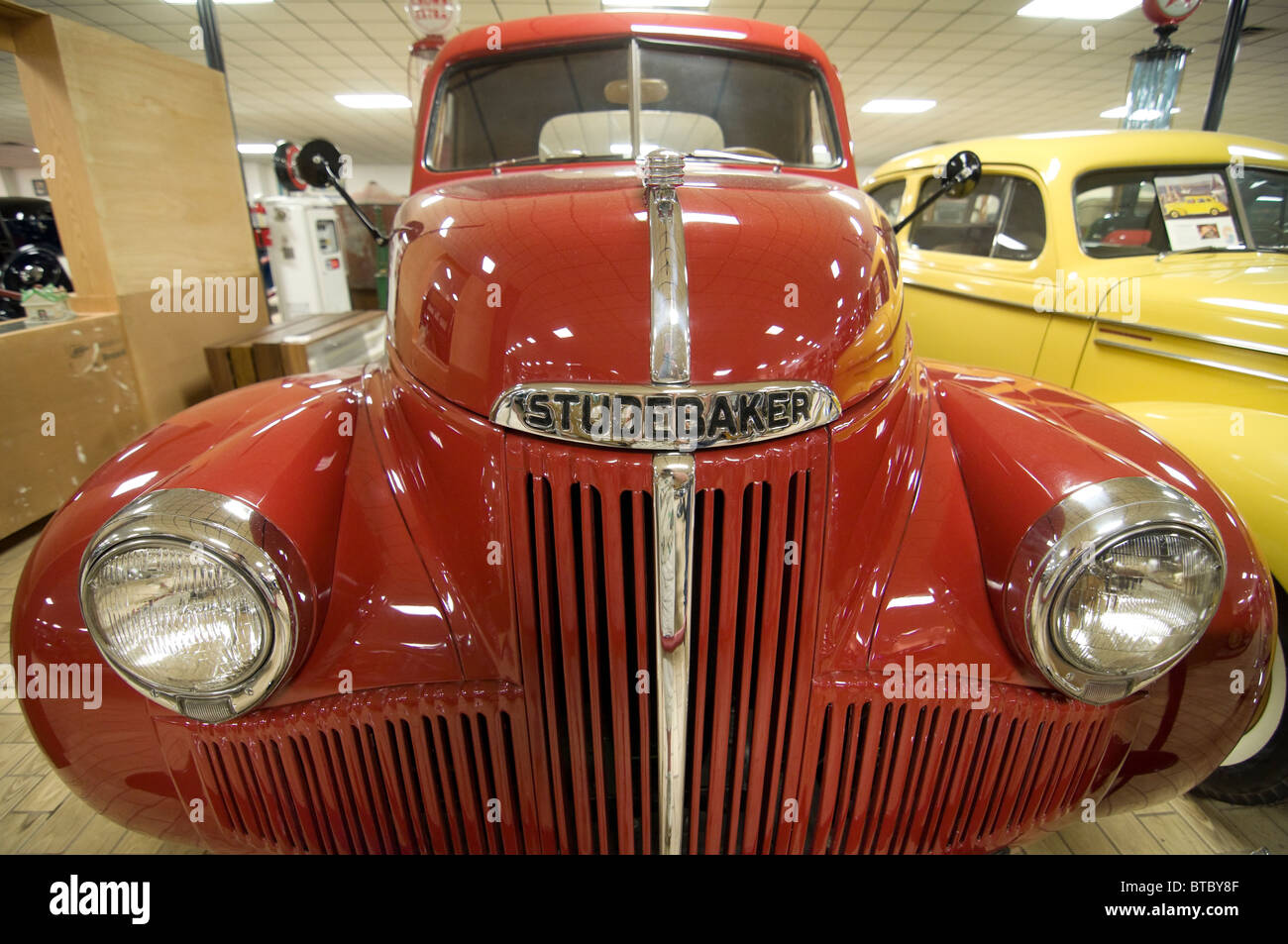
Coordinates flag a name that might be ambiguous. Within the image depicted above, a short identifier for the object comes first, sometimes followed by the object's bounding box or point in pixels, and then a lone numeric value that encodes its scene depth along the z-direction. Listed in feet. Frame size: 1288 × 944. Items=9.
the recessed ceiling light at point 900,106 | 39.44
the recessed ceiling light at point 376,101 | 38.01
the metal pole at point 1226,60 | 15.52
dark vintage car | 17.07
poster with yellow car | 9.35
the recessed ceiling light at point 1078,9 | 24.29
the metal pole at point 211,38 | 12.92
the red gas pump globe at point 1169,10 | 15.61
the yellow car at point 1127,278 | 6.74
